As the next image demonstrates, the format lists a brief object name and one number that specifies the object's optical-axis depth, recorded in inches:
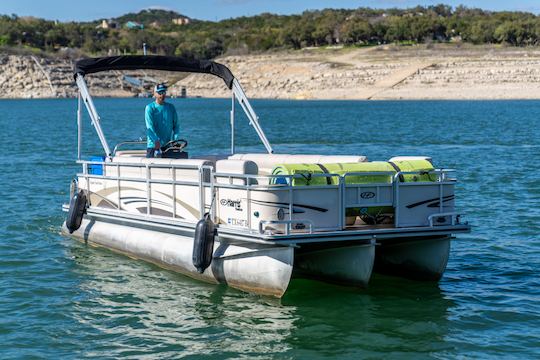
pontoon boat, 417.1
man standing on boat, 536.4
